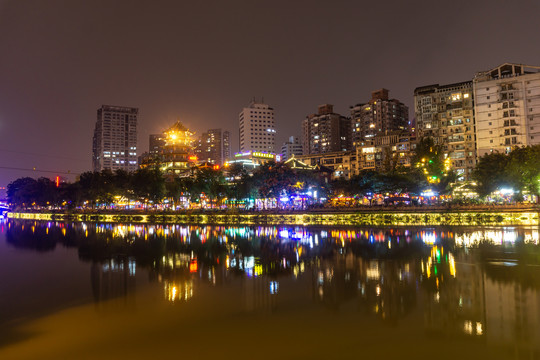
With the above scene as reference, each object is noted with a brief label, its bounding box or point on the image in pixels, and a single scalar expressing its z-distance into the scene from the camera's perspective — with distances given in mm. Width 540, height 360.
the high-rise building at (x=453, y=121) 90188
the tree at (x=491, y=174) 53375
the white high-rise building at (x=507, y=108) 81125
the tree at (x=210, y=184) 80312
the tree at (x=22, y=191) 115938
